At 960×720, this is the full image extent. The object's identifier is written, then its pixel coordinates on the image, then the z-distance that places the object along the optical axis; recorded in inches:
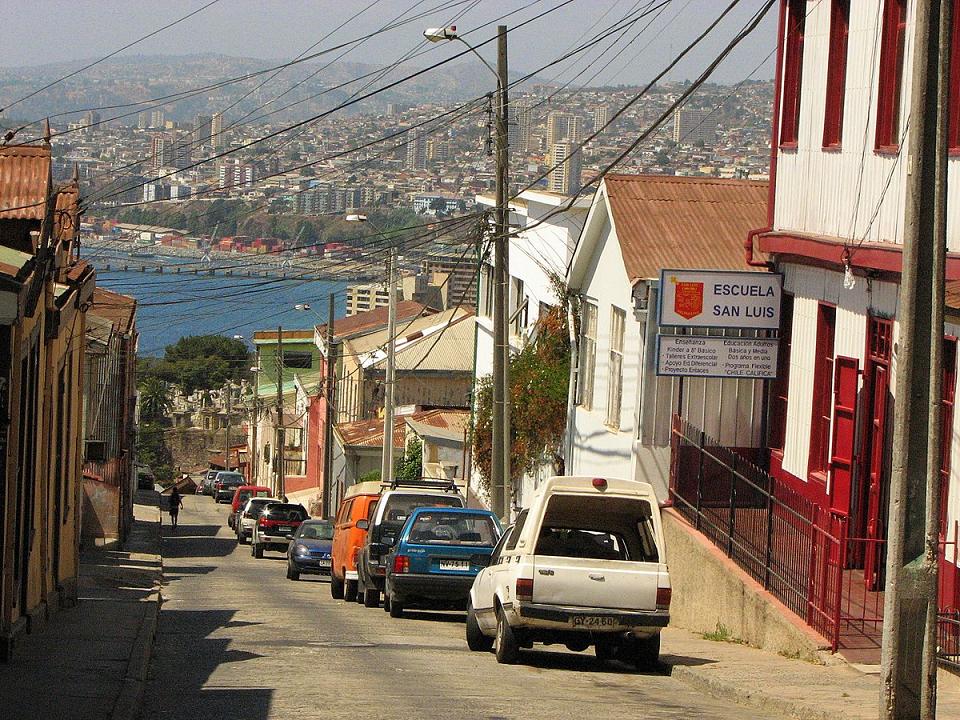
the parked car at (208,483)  3754.9
